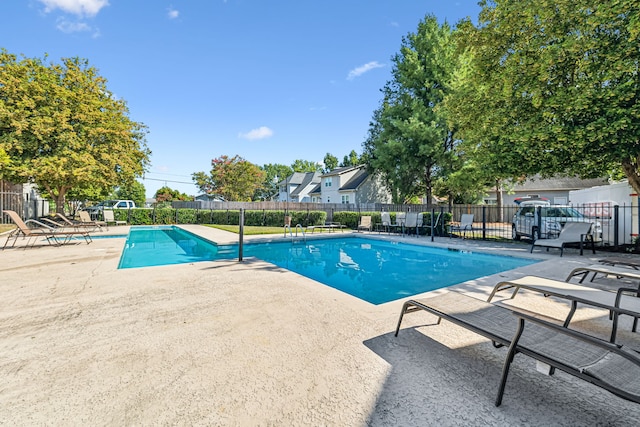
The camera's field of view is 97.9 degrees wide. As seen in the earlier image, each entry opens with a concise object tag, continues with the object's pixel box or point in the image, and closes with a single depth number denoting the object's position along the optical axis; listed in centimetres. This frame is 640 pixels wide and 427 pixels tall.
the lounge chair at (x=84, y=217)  1423
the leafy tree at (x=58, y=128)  1507
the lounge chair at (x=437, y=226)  1411
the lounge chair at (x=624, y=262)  421
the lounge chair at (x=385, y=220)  1464
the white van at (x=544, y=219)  1058
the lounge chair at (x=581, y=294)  248
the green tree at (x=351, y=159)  5272
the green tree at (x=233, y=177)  3834
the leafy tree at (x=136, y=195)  4384
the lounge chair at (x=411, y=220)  1341
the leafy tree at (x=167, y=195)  4362
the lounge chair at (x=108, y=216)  1723
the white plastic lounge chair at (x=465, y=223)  1234
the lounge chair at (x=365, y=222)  1520
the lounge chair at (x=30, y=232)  852
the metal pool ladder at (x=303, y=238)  1199
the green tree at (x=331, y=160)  6257
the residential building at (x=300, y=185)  4303
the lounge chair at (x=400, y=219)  1410
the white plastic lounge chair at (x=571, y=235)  787
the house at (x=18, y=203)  1575
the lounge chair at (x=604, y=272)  358
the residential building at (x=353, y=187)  2959
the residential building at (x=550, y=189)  2644
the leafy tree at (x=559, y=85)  771
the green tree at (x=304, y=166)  6842
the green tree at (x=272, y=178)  6041
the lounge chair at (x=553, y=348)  149
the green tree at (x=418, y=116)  1973
